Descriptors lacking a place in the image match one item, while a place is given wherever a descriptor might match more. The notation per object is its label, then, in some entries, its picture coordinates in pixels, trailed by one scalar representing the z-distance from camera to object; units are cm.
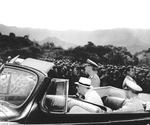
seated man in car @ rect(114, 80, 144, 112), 379
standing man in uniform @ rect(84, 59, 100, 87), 614
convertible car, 242
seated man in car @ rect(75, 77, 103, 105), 418
